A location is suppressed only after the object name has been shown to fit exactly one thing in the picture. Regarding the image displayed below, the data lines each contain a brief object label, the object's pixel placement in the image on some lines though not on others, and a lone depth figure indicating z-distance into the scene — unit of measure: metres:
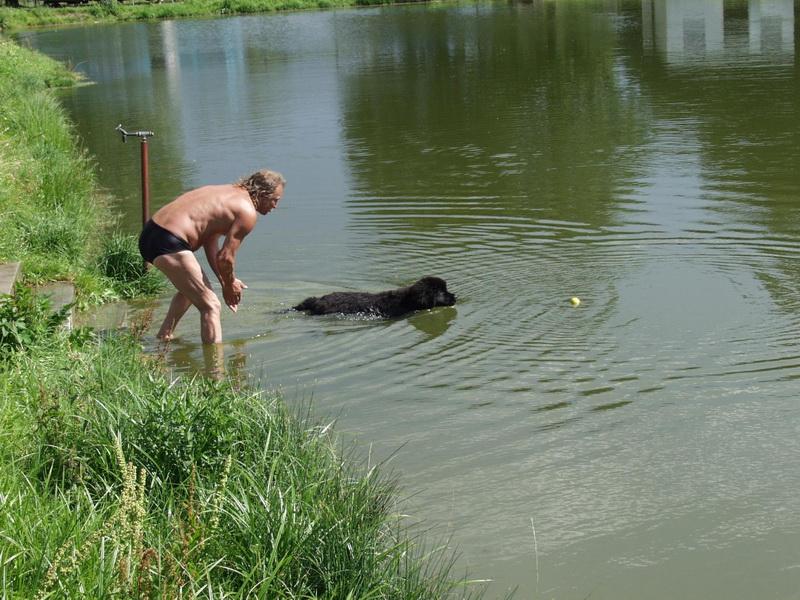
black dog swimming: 9.98
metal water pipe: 11.22
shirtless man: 8.84
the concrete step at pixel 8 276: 8.39
